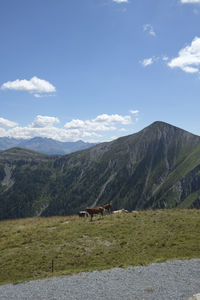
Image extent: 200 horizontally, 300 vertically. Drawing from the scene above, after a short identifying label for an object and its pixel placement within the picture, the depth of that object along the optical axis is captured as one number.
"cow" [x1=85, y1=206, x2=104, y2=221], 37.41
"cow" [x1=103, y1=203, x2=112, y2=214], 43.12
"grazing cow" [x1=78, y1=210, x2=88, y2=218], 42.25
